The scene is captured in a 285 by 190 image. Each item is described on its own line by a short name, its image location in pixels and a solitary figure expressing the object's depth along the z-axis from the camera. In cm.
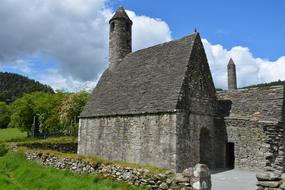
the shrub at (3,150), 2363
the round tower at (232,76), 3472
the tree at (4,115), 8300
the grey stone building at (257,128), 1789
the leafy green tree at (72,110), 4556
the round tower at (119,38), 2781
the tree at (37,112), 5138
